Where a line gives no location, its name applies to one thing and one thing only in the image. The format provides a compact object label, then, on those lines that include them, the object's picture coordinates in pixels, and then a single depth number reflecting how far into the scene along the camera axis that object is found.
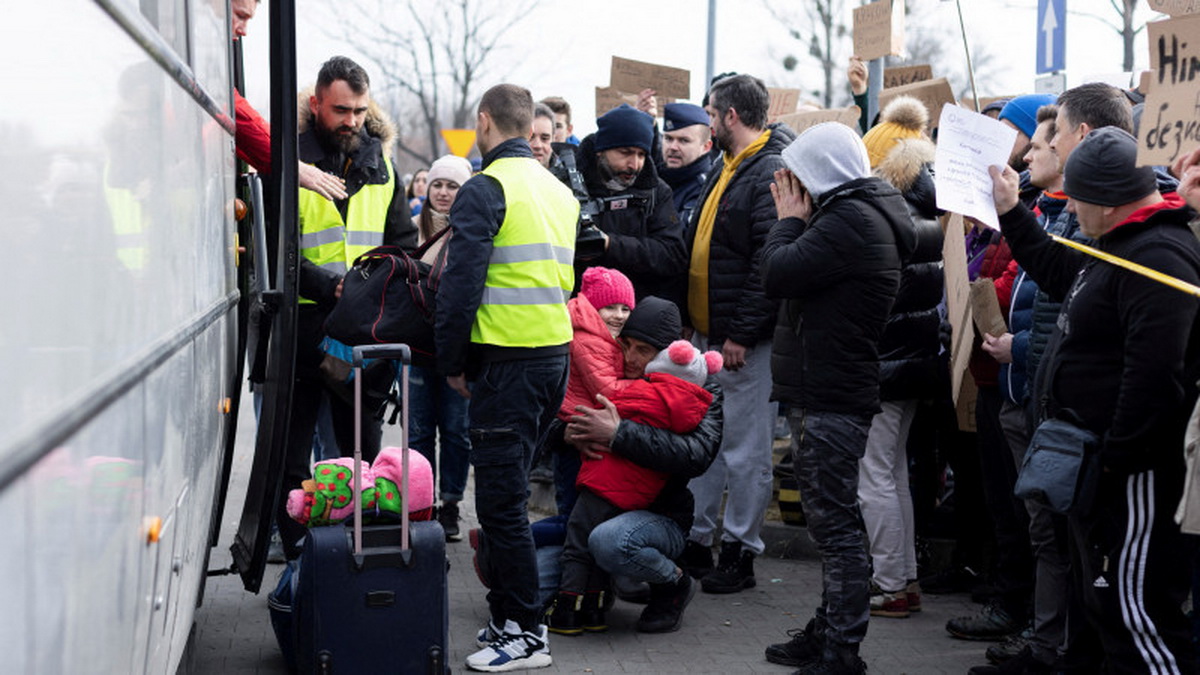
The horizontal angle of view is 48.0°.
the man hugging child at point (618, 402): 5.81
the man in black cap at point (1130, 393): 3.92
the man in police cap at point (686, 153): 7.69
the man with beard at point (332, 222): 5.98
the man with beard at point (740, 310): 6.62
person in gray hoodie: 5.07
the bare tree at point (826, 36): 34.88
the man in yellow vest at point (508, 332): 5.07
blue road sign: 11.09
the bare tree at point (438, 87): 35.88
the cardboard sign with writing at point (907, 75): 9.85
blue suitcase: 4.52
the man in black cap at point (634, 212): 6.98
